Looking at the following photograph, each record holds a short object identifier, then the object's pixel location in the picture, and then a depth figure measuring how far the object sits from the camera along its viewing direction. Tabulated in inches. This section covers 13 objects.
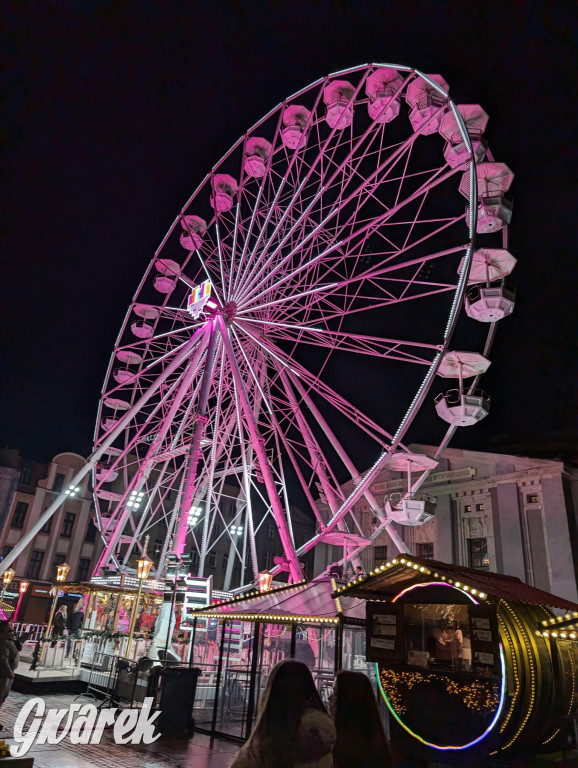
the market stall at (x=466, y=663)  319.6
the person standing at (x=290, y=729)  141.1
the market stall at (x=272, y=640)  417.0
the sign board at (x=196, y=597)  740.6
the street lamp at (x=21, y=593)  1315.2
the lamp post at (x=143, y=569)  734.0
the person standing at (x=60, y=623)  857.1
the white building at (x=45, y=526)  1518.2
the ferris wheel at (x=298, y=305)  649.6
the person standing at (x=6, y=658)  281.1
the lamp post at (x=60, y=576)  870.4
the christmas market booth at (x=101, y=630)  663.8
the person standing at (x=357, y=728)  173.5
